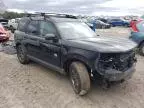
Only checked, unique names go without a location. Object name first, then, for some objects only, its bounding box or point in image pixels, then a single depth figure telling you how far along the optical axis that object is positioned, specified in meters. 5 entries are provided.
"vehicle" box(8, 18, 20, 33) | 11.39
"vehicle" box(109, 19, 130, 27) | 18.85
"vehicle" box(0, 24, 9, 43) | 5.76
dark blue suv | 2.30
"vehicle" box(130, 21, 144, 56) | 4.42
